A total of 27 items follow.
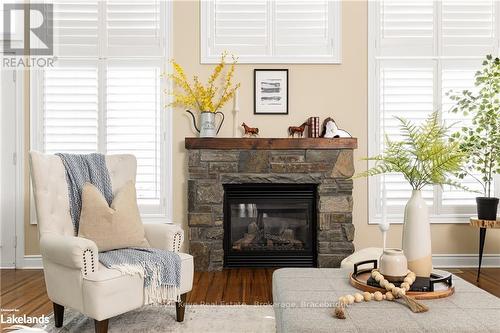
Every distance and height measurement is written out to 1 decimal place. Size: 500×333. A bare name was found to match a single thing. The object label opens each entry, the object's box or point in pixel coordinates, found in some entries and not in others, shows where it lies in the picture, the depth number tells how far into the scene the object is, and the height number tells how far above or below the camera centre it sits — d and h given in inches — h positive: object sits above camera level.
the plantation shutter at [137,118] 170.7 +16.3
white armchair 90.4 -24.0
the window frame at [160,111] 169.5 +19.7
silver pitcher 164.7 +13.2
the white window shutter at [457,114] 171.2 +20.0
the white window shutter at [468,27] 171.9 +54.4
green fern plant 76.0 +0.2
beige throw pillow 105.6 -16.5
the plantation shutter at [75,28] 170.2 +52.8
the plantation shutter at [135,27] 171.0 +53.7
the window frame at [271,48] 170.7 +45.2
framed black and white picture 170.7 +27.5
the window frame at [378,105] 170.9 +21.6
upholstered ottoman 57.7 -23.1
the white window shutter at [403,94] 171.9 +26.7
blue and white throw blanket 98.3 -23.9
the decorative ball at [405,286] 69.1 -20.9
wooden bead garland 62.9 -21.9
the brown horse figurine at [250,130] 164.1 +11.0
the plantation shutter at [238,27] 171.2 +53.7
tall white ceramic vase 76.0 -14.6
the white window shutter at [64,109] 169.9 +19.8
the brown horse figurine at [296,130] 165.2 +11.3
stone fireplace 160.4 -7.4
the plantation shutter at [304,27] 171.0 +53.9
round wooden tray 69.6 -22.5
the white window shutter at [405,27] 171.9 +54.4
